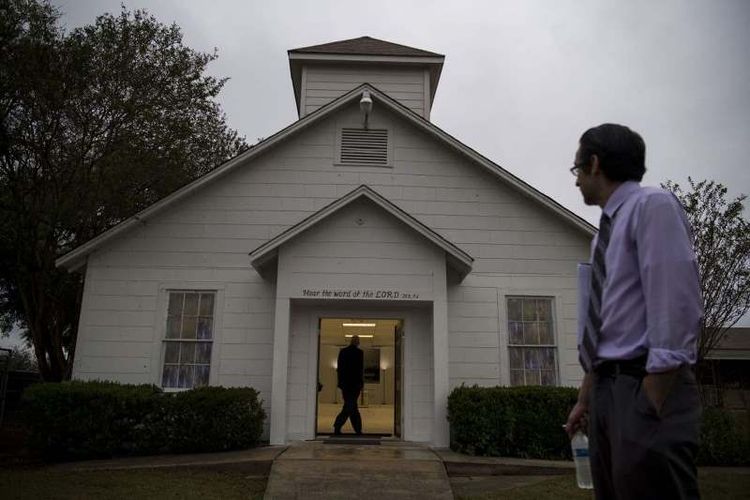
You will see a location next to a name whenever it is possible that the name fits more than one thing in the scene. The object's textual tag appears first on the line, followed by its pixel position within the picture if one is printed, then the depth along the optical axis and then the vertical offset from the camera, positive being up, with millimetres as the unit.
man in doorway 12078 +116
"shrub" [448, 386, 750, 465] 9766 -654
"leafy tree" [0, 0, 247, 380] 12062 +5439
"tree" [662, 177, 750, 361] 17969 +3607
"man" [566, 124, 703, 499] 2049 +200
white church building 11062 +2177
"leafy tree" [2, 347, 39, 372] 40831 +1558
